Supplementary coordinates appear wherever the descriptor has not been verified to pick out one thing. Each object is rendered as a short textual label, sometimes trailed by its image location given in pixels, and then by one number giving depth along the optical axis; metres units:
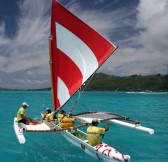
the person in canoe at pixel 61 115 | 11.83
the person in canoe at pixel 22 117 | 12.55
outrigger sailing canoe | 11.70
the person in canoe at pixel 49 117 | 13.01
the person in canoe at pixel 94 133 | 8.70
